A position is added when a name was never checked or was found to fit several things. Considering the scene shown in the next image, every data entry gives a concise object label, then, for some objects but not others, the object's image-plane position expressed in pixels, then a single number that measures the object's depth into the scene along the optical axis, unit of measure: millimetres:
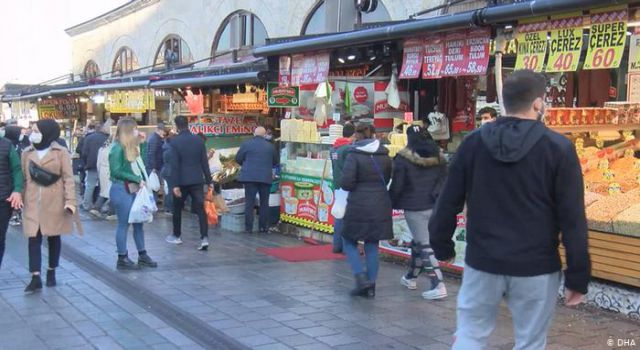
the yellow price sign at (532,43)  6749
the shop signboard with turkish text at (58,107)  24797
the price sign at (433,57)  8219
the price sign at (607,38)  6074
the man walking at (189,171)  9367
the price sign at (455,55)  7852
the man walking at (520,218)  3031
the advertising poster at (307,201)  9945
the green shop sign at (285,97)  10930
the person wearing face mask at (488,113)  8211
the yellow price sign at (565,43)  6430
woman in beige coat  6730
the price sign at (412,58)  8531
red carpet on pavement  8812
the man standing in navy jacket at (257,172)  10586
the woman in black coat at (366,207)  6559
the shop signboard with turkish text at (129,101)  16562
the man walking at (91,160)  12851
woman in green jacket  7637
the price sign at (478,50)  7566
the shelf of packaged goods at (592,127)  7176
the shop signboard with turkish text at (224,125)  14062
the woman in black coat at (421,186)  6613
